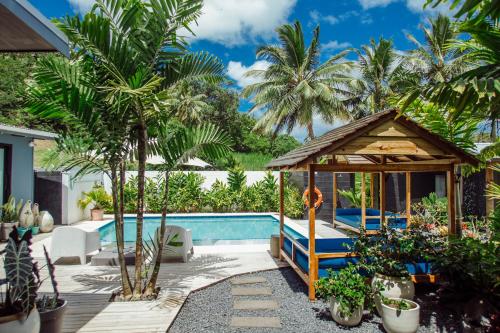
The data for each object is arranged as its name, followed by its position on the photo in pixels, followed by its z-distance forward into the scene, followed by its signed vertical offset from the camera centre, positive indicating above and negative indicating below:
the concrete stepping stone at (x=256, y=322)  4.43 -1.82
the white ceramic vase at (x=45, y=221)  10.41 -1.11
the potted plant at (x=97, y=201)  13.36 -0.65
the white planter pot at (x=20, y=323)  2.83 -1.17
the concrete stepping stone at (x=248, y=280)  6.08 -1.73
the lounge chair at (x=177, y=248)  7.16 -1.34
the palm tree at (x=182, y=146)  5.18 +0.60
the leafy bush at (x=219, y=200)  15.02 -0.68
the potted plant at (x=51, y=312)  3.42 -1.29
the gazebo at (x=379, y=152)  5.24 +0.49
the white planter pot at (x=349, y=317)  4.43 -1.74
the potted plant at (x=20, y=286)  2.97 -0.90
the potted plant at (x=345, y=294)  4.42 -1.46
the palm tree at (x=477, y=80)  2.59 +0.86
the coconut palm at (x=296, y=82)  21.66 +6.70
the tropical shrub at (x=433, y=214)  10.57 -1.04
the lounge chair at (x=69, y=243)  6.94 -1.19
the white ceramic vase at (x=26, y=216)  9.71 -0.87
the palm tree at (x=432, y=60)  22.06 +8.25
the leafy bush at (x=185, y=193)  14.80 -0.37
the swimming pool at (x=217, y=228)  11.20 -1.60
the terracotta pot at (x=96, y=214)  13.34 -1.14
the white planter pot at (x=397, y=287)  4.66 -1.42
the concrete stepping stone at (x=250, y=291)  5.53 -1.76
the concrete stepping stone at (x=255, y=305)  4.99 -1.80
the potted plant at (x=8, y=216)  9.02 -0.85
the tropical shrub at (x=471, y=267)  4.29 -1.12
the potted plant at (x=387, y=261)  4.68 -1.12
